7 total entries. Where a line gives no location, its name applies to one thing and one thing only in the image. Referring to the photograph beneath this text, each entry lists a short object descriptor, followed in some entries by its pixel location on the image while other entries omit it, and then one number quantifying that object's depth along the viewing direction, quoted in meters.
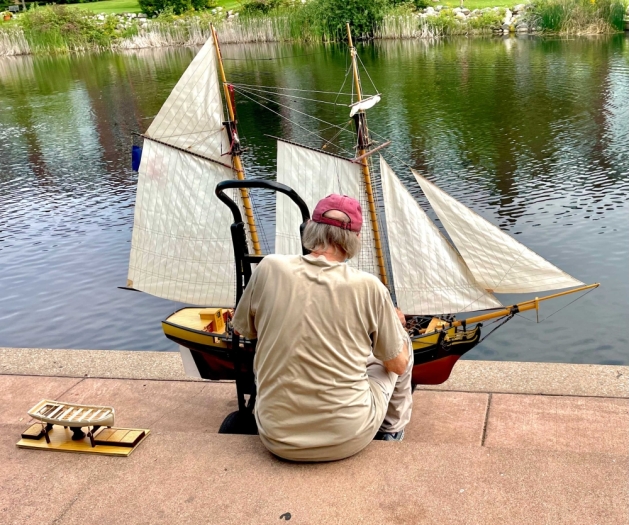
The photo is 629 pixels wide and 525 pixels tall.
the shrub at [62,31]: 50.00
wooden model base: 4.32
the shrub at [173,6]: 57.66
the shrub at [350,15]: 43.50
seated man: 3.60
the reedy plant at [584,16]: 37.09
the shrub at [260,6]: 48.97
